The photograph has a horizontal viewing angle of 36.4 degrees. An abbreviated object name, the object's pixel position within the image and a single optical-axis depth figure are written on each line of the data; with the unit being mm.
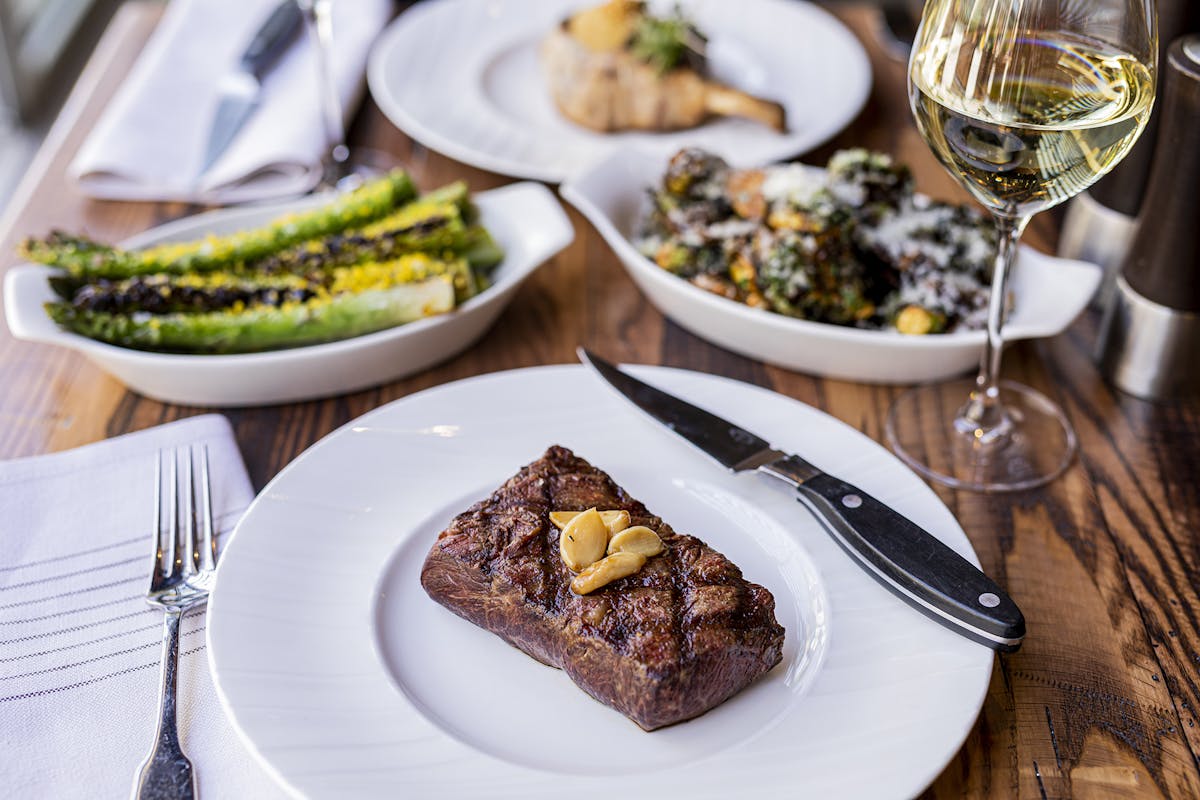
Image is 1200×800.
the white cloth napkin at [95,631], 650
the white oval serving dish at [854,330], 818
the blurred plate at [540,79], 1042
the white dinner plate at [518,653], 630
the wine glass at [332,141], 991
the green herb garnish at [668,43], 1058
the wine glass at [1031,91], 694
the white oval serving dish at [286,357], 813
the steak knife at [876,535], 659
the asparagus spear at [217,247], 865
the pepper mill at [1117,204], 862
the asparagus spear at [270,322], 827
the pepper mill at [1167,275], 779
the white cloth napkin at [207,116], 1017
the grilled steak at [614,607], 638
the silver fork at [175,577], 642
